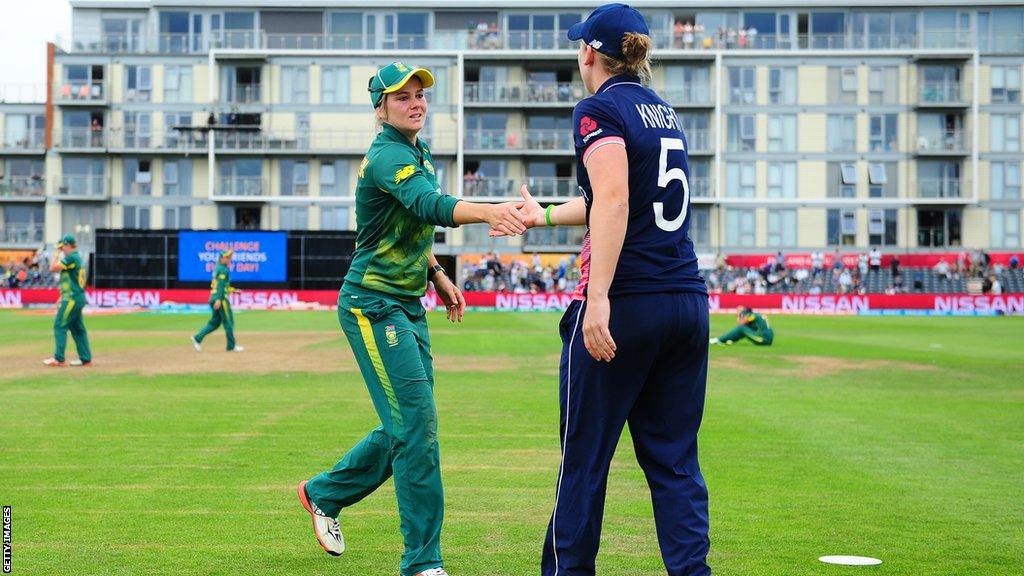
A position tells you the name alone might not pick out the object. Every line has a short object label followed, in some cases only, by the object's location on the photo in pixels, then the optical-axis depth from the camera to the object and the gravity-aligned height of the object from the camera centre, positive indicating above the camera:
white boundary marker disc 6.47 -1.46
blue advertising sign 57.38 +1.76
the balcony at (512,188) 73.00 +6.43
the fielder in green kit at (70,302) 21.11 -0.21
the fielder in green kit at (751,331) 28.16 -0.89
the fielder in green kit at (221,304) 25.06 -0.28
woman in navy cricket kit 4.96 -0.10
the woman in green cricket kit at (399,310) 6.01 -0.10
